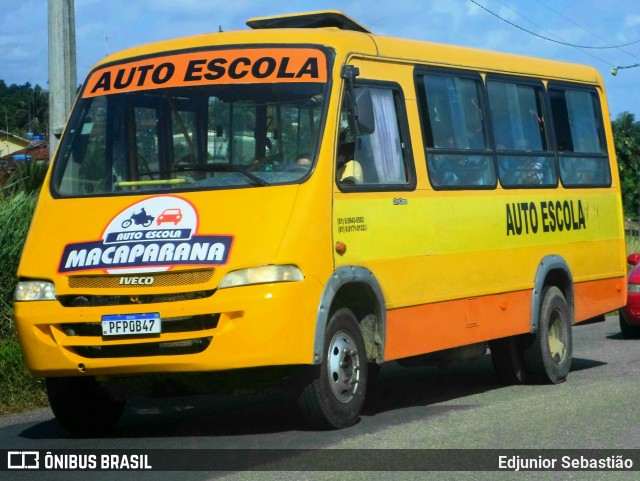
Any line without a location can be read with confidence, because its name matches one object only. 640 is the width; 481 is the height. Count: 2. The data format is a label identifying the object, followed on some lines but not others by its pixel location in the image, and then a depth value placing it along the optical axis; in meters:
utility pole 14.56
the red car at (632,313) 17.83
